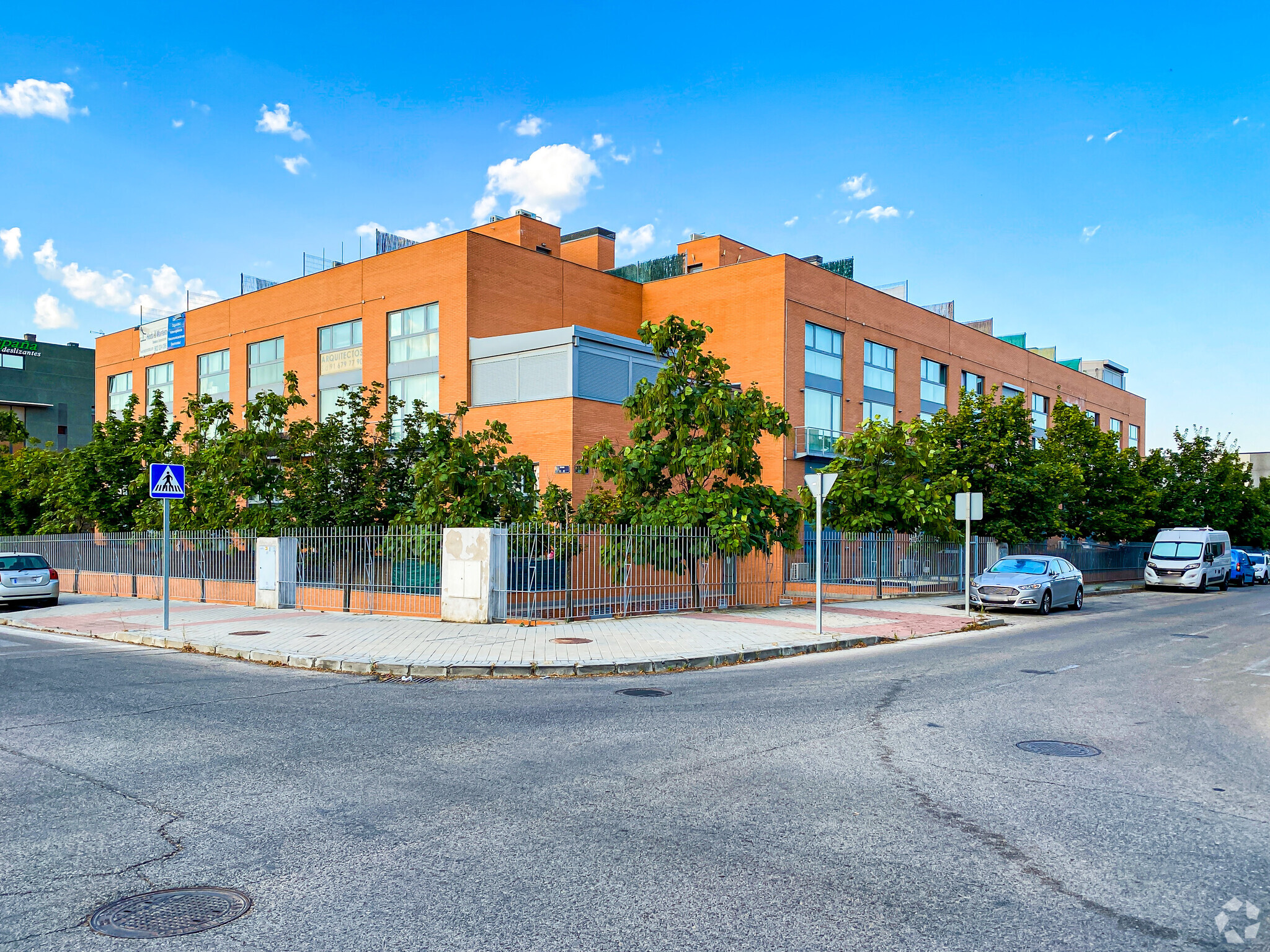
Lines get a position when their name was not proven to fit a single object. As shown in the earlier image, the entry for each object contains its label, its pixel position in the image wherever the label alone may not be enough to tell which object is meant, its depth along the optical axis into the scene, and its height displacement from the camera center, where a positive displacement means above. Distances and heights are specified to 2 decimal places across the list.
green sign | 78.62 +14.71
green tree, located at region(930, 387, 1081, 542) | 29.66 +1.72
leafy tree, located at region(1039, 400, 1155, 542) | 37.31 +1.42
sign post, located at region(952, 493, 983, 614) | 20.64 +0.25
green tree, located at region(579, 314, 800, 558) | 19.41 +1.41
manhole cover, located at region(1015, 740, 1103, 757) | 7.18 -1.93
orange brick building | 30.00 +7.57
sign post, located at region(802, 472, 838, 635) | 16.11 +0.51
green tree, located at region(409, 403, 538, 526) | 19.89 +0.69
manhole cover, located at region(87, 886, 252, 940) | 3.77 -1.79
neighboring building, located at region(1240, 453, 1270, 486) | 95.06 +5.78
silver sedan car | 22.14 -1.76
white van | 33.25 -1.64
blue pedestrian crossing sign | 15.44 +0.54
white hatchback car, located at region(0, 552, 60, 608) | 21.95 -1.73
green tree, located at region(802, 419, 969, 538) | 23.91 +0.89
